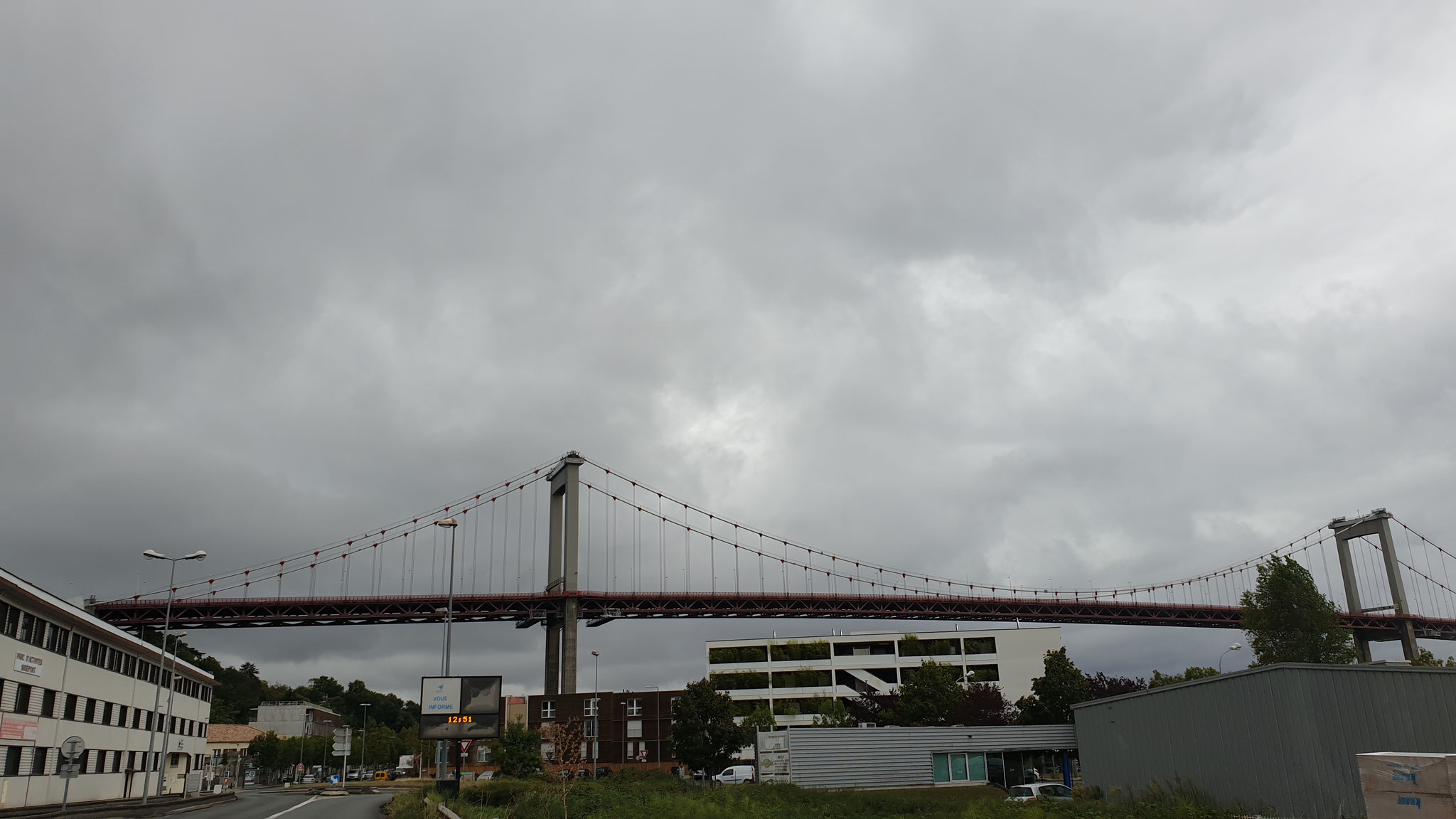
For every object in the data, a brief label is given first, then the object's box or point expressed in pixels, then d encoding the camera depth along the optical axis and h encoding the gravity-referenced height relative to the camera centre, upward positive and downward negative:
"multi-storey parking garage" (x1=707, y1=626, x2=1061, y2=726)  98.44 +2.32
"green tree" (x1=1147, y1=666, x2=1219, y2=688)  73.26 +0.09
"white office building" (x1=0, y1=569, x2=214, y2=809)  35.75 +0.54
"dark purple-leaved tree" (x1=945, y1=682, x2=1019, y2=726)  67.31 -1.87
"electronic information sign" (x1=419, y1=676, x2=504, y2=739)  36.34 -0.32
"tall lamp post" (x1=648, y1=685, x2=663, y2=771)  89.56 -2.56
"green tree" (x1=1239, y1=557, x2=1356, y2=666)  57.62 +3.02
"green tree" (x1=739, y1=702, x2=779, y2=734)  80.42 -2.59
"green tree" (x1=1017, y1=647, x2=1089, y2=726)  59.97 -0.73
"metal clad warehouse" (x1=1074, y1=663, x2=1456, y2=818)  20.97 -1.24
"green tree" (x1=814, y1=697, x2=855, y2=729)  78.06 -2.32
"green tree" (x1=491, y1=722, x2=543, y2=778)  64.12 -3.61
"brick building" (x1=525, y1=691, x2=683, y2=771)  88.88 -2.94
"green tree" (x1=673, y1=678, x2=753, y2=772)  65.25 -2.60
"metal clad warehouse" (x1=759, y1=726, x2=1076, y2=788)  45.47 -3.07
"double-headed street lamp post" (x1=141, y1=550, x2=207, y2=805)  39.47 +6.10
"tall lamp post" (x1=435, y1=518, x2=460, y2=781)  37.56 +3.00
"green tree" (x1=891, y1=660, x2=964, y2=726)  71.12 -0.83
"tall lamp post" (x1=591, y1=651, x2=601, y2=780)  88.75 -1.95
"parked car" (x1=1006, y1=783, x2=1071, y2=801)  36.00 -4.02
